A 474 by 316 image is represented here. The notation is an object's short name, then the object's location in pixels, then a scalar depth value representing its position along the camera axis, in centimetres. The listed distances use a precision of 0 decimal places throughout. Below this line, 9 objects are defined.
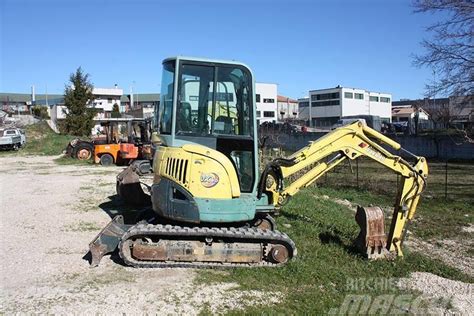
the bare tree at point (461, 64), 2145
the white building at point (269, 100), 9369
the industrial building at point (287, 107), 11594
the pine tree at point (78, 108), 4369
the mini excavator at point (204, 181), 672
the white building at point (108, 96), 9162
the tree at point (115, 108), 7411
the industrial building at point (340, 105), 9656
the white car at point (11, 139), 3316
